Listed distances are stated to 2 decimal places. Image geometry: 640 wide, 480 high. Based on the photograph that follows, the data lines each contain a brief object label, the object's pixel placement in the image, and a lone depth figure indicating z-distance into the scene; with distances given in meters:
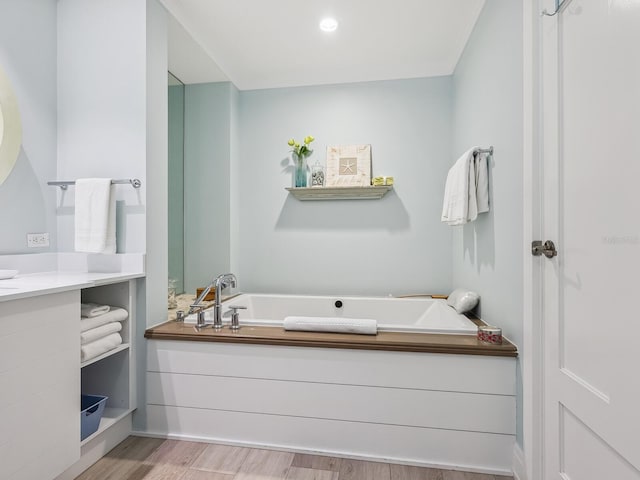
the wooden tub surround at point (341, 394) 1.63
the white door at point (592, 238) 0.94
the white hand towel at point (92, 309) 1.64
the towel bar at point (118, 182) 1.86
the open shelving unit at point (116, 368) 1.86
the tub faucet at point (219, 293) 1.97
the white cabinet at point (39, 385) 1.21
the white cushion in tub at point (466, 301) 2.14
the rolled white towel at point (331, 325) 1.81
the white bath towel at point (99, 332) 1.57
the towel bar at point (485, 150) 1.89
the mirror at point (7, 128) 1.66
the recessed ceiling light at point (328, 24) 2.21
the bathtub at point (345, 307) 2.58
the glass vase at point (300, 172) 2.91
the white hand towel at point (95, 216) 1.83
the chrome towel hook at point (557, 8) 1.28
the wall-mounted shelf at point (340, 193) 2.79
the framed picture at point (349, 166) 2.87
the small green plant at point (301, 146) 2.91
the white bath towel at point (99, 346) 1.56
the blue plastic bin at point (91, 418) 1.60
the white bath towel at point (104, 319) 1.59
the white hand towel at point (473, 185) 1.95
